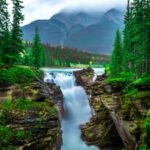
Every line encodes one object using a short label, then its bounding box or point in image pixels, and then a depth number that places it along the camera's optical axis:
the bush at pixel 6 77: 28.67
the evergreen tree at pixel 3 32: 36.66
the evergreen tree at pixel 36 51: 61.97
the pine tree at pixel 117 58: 53.53
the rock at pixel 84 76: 67.75
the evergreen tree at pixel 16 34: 37.14
